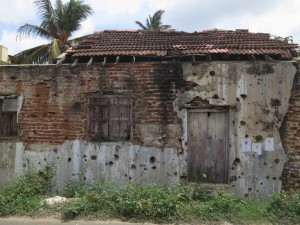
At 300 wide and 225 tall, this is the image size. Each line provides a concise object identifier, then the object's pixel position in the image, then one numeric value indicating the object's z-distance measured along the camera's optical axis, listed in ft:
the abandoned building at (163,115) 25.30
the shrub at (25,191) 22.84
